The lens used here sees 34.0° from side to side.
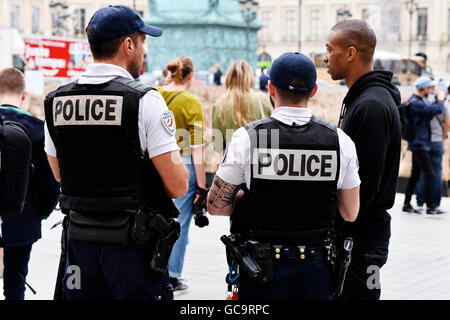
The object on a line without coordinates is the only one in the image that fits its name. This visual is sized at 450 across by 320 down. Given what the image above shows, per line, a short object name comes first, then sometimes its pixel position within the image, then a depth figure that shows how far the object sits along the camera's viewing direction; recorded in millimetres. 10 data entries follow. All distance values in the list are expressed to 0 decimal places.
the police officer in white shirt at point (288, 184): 3270
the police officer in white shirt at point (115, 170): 3256
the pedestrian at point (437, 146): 10273
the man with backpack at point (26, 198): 4836
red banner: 18527
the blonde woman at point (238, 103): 6551
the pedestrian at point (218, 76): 31547
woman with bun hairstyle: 6008
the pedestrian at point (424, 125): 10102
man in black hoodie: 3674
